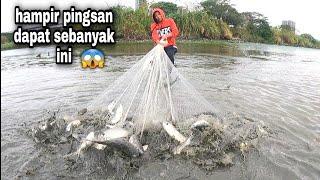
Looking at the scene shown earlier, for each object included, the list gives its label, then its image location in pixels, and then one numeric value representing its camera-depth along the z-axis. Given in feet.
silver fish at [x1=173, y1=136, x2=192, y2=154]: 13.19
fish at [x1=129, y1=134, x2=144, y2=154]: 12.61
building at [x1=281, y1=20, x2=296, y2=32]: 175.98
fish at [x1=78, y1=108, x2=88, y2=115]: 16.07
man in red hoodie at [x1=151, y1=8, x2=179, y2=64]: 19.69
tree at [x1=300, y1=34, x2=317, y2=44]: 179.35
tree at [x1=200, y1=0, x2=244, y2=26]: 150.05
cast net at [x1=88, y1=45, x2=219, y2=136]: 14.12
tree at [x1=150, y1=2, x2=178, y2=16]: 132.41
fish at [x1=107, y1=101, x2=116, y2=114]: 15.42
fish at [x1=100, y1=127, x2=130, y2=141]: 12.80
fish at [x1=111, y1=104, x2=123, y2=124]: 14.23
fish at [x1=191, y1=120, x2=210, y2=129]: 14.32
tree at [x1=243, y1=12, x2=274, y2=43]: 145.68
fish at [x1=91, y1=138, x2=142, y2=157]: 11.69
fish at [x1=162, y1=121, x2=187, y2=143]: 13.60
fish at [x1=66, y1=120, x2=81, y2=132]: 14.73
